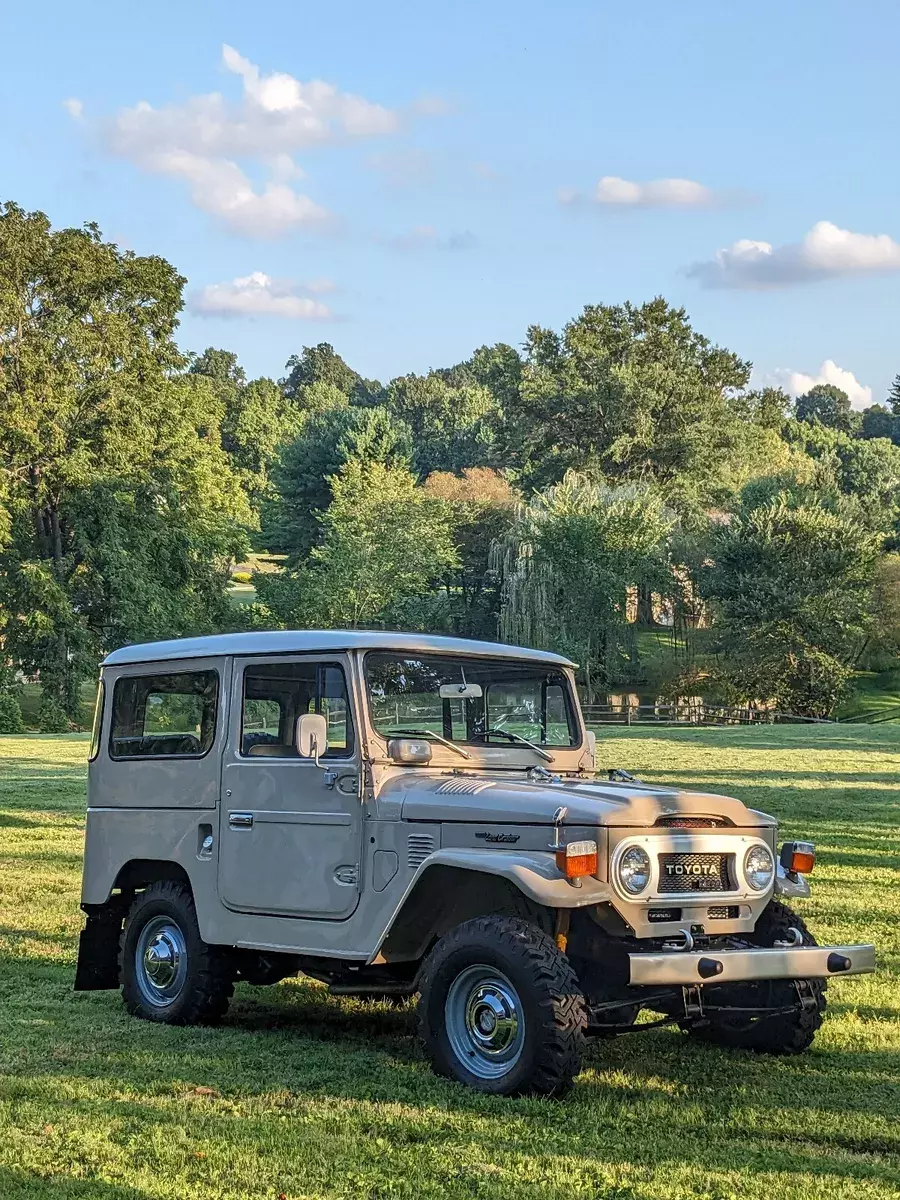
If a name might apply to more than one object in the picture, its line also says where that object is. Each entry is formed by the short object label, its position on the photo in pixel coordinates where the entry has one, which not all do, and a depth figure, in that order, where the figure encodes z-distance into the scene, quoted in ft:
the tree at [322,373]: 559.79
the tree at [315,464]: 286.46
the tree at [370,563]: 233.35
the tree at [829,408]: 561.84
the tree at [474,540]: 245.45
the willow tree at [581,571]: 218.18
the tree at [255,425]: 409.28
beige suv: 21.98
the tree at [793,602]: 213.25
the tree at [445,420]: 372.99
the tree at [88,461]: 183.93
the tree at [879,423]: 536.42
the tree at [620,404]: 289.33
